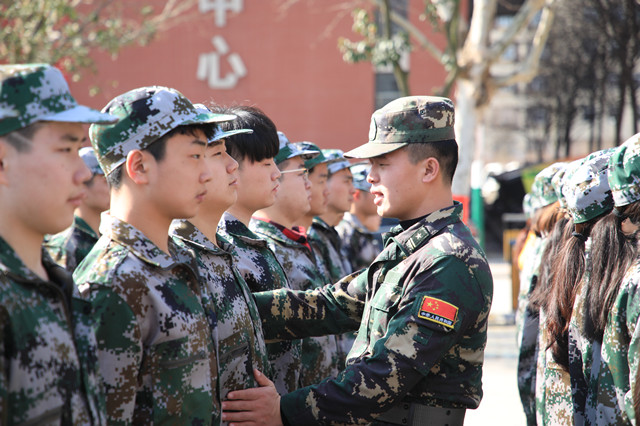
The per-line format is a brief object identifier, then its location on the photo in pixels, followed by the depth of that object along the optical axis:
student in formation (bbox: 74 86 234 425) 2.00
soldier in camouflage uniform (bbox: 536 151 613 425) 3.10
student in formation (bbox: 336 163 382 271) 6.82
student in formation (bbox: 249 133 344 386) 3.82
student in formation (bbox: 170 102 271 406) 2.44
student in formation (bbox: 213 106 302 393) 3.13
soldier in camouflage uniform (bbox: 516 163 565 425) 4.12
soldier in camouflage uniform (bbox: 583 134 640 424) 2.54
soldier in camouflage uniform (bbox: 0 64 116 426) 1.69
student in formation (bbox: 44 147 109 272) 4.36
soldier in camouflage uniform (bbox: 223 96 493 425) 2.55
